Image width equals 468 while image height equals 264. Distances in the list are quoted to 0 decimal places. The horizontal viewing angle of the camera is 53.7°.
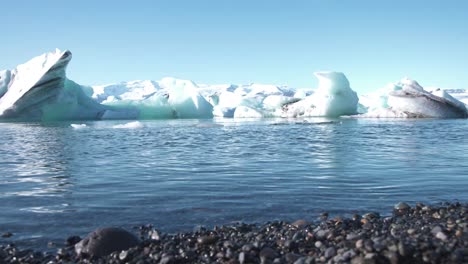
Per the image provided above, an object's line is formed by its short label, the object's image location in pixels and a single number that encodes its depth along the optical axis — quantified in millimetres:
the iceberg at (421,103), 37250
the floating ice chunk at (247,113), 50094
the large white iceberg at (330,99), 40562
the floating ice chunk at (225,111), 54156
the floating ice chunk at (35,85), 35031
